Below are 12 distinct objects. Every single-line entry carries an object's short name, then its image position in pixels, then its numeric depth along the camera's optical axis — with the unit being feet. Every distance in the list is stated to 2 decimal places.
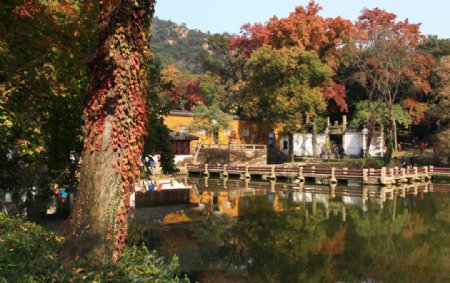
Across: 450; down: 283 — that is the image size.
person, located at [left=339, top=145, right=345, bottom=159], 161.68
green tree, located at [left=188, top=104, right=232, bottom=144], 151.23
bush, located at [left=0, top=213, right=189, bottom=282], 16.70
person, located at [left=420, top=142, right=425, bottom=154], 152.38
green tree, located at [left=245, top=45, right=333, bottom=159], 145.69
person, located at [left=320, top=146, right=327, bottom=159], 164.69
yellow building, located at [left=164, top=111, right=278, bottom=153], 156.97
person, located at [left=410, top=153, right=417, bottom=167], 141.42
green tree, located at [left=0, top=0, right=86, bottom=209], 30.25
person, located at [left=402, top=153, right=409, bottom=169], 136.02
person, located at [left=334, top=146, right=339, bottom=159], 163.12
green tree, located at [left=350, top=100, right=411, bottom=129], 158.81
